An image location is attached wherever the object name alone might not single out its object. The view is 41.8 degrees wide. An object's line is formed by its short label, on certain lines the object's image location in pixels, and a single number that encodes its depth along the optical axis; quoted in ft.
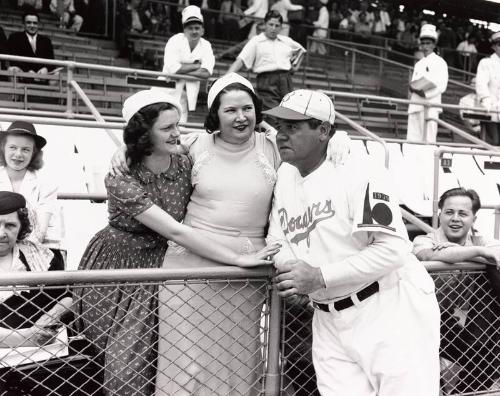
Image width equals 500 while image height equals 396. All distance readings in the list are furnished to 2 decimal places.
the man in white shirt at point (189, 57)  26.25
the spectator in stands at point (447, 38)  62.63
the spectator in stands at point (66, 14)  46.06
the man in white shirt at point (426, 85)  30.94
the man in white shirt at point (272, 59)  26.20
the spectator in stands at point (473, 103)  35.76
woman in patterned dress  8.96
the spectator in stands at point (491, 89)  33.01
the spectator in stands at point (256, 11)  47.03
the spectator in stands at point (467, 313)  9.73
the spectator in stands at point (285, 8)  47.20
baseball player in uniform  8.20
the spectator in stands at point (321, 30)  51.01
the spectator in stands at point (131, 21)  45.75
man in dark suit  30.99
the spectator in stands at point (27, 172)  14.56
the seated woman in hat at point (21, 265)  8.82
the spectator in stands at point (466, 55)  58.23
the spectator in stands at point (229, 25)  49.01
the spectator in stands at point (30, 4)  46.19
